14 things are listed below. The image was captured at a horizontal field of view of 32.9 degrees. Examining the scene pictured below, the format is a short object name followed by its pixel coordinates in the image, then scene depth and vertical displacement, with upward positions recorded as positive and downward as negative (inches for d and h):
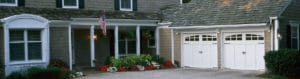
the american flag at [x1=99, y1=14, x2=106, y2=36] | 889.3 +21.8
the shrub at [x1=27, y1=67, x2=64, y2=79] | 738.2 -53.8
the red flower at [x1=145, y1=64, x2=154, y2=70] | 951.0 -60.3
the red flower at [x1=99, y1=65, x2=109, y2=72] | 912.5 -58.8
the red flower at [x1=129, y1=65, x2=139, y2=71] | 927.5 -60.2
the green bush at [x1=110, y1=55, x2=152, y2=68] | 928.3 -47.3
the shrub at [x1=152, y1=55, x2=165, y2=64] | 994.5 -47.8
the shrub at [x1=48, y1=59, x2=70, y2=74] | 820.3 -46.3
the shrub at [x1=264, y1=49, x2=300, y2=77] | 767.7 -43.4
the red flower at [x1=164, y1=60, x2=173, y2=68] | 996.5 -57.7
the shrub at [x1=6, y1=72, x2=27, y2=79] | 737.0 -57.6
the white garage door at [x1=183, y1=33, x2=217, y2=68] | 936.3 -29.7
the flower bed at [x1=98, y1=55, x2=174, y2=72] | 918.4 -54.3
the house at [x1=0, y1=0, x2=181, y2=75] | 794.2 +10.1
